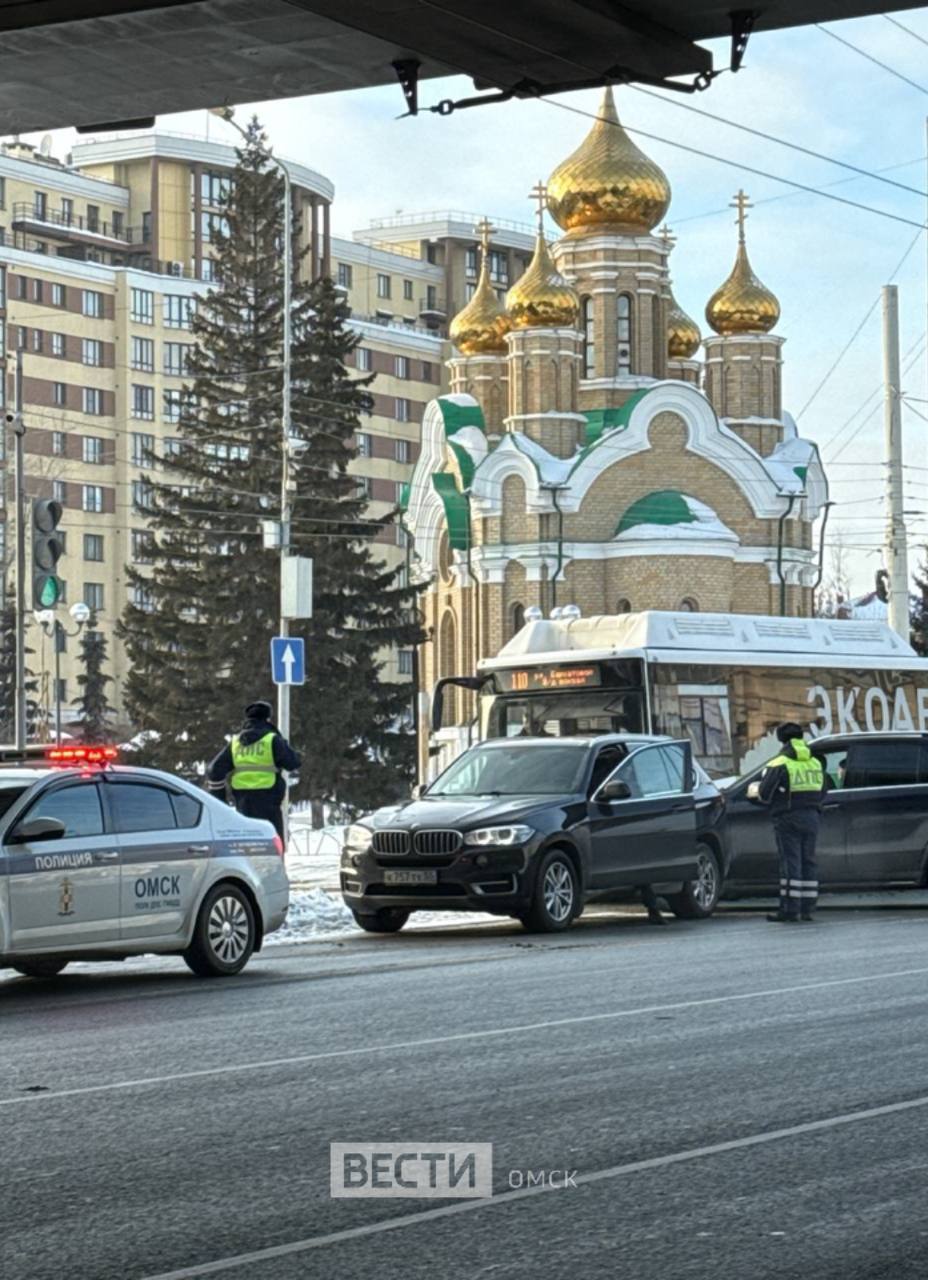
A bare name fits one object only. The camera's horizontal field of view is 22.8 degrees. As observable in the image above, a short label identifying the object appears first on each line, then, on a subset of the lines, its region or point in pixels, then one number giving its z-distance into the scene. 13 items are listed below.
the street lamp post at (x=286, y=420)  34.41
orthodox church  65.69
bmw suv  19.11
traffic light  19.16
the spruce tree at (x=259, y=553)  59.62
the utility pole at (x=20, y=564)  21.44
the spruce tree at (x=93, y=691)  94.06
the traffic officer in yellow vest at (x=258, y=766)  21.12
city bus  26.17
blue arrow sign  28.39
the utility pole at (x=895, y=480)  39.28
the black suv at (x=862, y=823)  23.25
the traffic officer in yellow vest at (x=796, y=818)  20.73
